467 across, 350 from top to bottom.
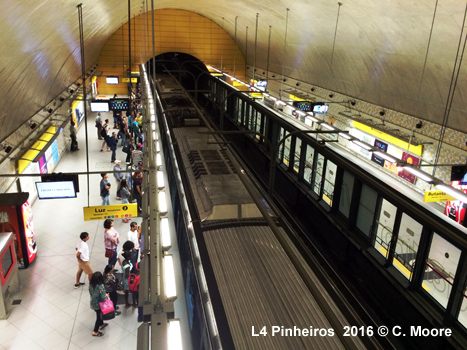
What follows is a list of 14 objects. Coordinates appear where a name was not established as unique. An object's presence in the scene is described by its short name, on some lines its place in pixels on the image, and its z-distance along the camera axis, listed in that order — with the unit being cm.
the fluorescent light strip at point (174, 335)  232
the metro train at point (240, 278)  336
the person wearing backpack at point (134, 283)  673
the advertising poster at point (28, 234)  797
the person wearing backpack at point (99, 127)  1746
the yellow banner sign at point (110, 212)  740
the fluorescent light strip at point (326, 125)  817
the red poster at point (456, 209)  891
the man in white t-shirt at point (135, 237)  756
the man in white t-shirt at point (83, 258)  740
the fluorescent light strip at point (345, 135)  745
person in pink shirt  782
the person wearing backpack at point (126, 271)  696
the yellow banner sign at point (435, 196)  755
